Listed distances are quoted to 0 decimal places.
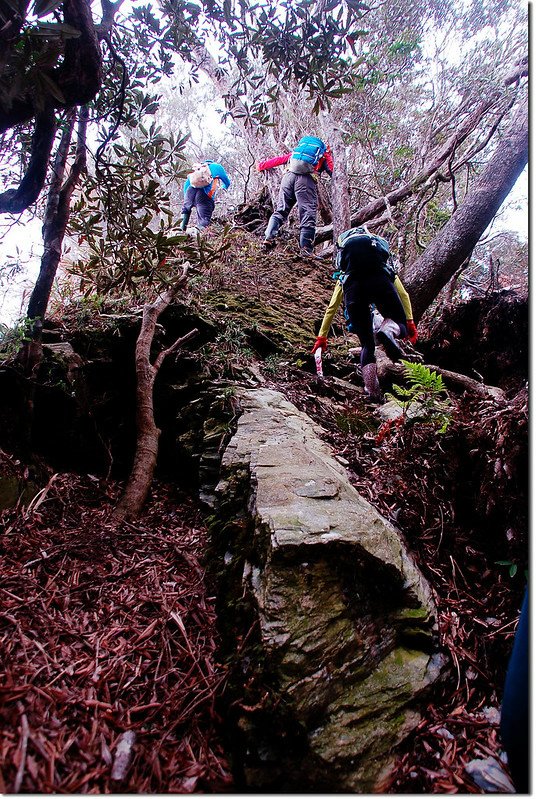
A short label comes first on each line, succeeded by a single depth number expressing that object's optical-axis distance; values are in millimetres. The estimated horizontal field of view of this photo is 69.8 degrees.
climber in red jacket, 7281
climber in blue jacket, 7684
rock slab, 1429
